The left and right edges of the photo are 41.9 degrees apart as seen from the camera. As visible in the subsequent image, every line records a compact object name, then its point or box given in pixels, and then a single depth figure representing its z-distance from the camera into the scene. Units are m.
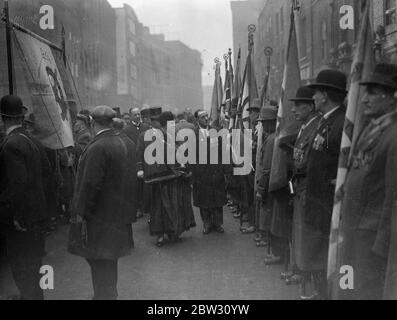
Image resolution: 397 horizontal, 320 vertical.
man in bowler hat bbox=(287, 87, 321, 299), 5.05
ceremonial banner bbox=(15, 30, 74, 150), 5.82
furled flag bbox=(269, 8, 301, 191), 6.03
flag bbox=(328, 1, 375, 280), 4.22
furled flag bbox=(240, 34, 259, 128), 9.85
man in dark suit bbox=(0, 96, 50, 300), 4.70
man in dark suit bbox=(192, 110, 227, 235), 9.17
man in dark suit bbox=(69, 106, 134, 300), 4.84
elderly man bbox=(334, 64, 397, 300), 3.60
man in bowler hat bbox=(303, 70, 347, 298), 4.77
